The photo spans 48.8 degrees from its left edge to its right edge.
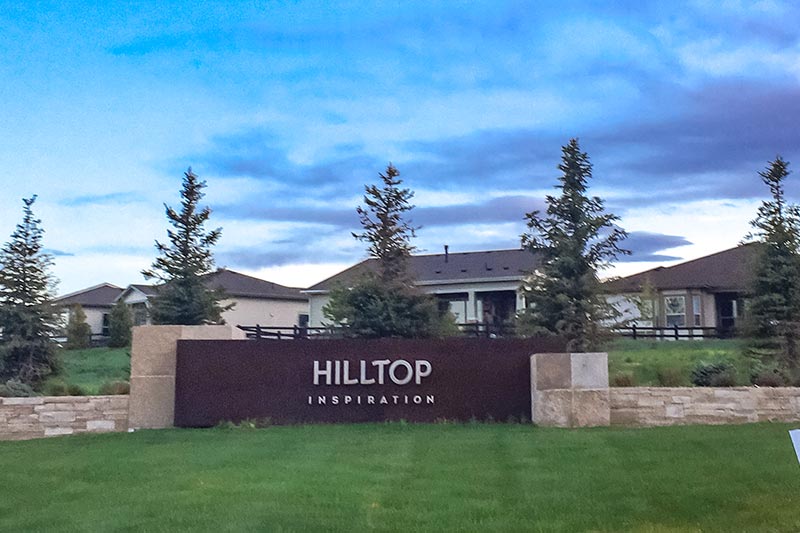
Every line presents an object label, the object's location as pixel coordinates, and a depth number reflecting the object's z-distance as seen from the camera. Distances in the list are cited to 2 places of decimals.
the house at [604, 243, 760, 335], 37.66
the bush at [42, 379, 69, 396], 17.62
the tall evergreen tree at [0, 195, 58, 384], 20.25
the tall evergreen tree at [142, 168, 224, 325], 22.81
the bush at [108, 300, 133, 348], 37.00
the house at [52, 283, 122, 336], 48.03
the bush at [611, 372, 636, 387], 16.77
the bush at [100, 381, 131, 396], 17.14
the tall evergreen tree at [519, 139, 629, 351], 20.58
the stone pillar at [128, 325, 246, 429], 16.17
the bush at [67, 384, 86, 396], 17.59
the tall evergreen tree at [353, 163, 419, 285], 20.98
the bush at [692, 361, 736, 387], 16.72
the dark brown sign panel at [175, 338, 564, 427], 16.06
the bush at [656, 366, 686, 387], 17.05
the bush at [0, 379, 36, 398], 17.27
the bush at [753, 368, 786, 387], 16.62
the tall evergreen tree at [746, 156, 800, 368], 19.59
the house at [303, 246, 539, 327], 37.91
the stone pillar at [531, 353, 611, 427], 14.87
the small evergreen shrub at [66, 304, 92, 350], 36.38
